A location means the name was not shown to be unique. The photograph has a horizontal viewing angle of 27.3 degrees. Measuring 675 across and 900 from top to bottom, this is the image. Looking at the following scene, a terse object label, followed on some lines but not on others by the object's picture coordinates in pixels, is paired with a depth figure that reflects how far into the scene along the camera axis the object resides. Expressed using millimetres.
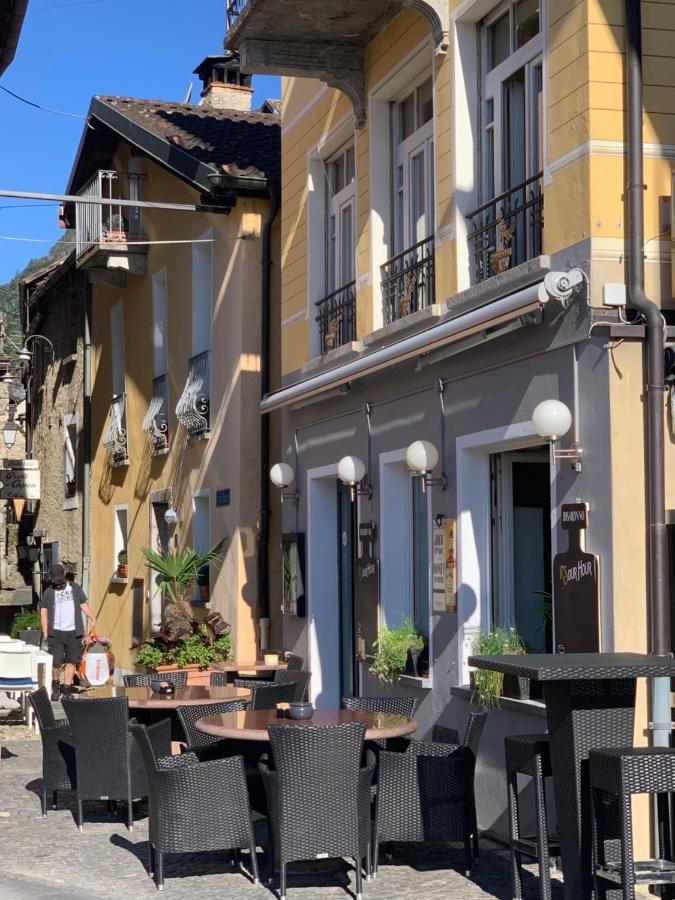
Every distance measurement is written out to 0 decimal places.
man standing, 17297
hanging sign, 27938
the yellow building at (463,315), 8016
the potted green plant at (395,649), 10539
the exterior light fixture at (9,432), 27047
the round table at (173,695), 9727
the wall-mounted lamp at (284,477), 13586
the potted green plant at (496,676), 8867
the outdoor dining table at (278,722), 7801
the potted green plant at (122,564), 20812
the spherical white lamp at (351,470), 11455
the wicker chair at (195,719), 9312
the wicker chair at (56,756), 9812
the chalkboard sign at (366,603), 11391
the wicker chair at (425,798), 7816
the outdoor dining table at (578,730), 6223
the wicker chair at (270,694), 9898
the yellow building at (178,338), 15578
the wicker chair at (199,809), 7711
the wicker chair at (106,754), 9461
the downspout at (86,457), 23109
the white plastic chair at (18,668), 13938
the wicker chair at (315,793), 7336
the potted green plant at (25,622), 25578
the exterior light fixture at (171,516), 17938
